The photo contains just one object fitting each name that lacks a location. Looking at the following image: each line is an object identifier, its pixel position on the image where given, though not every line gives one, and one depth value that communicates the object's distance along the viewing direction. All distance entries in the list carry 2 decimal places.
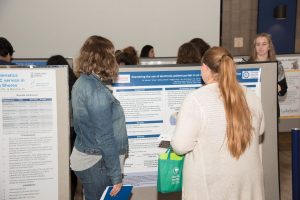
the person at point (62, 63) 3.44
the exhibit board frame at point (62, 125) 2.56
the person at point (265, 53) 3.66
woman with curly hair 2.20
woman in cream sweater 1.91
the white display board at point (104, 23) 6.60
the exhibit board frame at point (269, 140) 2.92
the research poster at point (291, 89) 5.24
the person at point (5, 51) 3.71
